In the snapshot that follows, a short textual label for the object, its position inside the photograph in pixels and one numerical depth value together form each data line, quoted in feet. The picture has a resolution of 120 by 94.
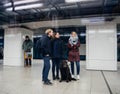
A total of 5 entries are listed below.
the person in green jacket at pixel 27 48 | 25.35
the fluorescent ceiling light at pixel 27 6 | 16.92
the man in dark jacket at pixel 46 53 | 12.16
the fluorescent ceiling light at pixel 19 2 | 16.29
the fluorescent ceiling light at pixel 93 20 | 19.03
